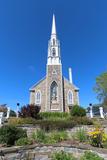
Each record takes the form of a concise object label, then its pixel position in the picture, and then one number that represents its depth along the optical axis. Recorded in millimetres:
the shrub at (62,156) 3560
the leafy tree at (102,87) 15191
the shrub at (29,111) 9658
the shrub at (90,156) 3577
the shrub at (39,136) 5257
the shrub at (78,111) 11478
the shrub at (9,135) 4801
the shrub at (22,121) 7924
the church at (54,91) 16460
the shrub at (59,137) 5214
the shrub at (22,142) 4529
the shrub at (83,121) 7635
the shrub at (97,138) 4796
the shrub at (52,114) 11998
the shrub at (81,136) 5328
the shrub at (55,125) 6873
